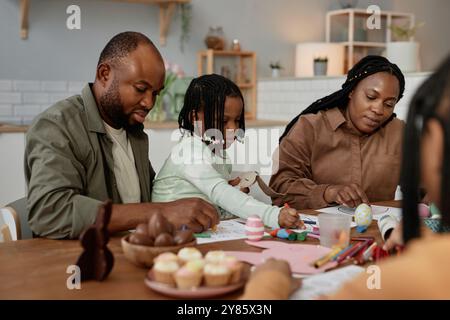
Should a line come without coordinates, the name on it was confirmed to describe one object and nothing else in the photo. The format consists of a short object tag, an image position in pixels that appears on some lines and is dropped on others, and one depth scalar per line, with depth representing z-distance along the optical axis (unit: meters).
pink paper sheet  1.32
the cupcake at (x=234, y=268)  1.13
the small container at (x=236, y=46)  5.88
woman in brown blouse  2.49
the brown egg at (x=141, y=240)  1.27
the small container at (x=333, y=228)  1.51
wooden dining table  1.14
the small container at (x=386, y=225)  1.57
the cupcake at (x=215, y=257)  1.16
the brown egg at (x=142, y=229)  1.29
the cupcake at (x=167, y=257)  1.15
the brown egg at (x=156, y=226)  1.29
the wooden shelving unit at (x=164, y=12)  5.36
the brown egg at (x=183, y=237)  1.31
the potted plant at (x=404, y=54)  5.36
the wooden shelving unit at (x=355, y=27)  6.55
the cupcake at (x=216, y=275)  1.11
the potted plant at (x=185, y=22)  5.70
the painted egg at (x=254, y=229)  1.57
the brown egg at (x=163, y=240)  1.27
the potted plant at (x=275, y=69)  6.09
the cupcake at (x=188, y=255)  1.16
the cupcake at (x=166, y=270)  1.12
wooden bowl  1.25
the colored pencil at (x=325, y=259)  1.33
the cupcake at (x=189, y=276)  1.09
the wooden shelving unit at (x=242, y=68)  5.79
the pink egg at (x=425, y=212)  1.93
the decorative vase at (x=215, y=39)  5.74
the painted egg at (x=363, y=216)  1.78
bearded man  1.58
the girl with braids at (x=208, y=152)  1.80
